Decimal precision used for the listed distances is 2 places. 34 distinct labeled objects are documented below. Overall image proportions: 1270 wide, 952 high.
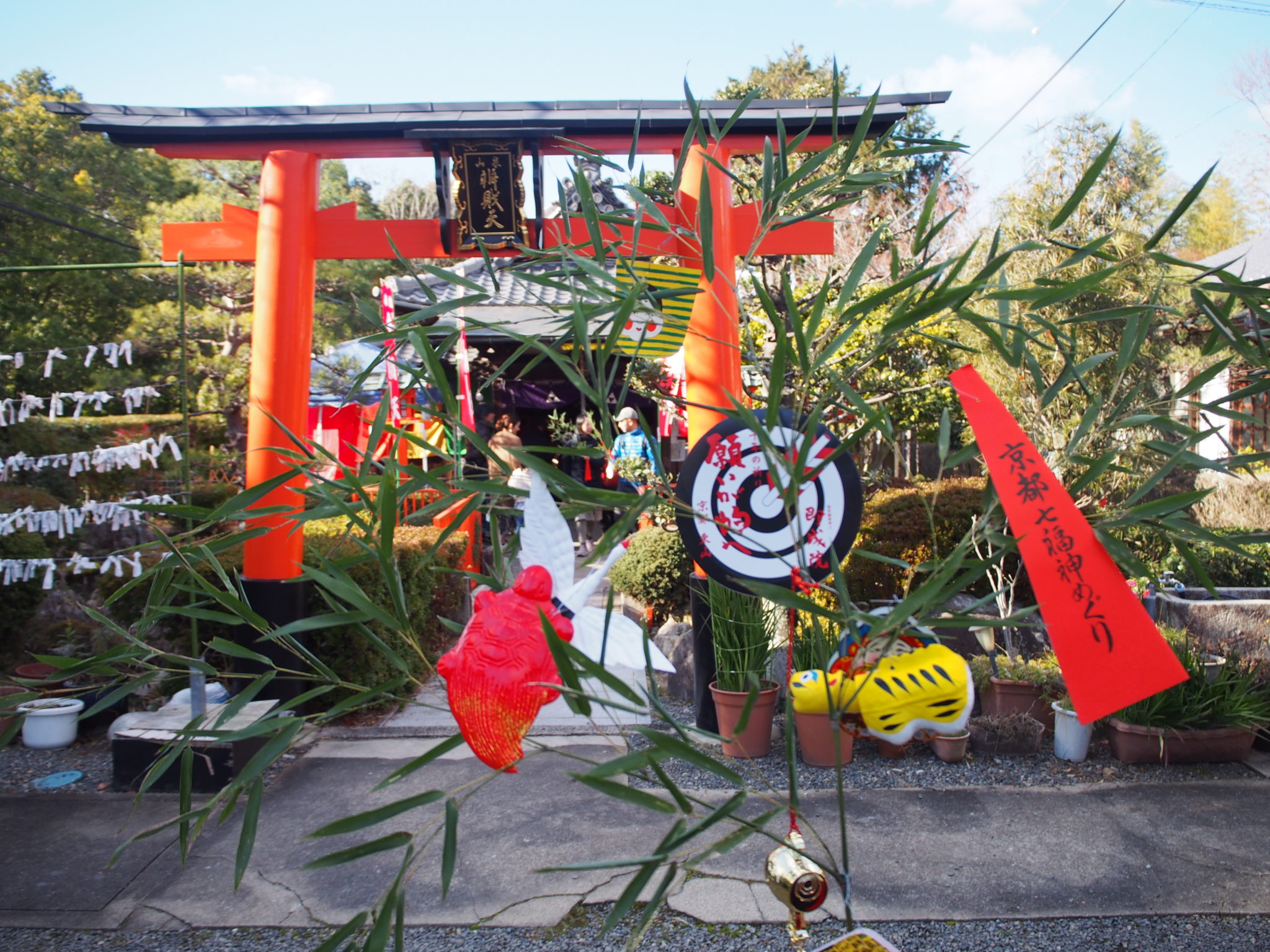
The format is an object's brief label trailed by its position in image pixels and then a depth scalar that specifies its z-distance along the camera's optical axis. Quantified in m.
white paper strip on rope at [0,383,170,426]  4.59
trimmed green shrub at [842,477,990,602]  5.58
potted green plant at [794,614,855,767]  4.12
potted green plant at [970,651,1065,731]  4.50
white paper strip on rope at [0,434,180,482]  4.55
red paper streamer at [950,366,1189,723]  1.30
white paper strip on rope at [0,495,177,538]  4.51
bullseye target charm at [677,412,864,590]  1.92
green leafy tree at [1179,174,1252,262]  28.05
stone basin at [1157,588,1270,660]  4.73
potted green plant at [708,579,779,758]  4.19
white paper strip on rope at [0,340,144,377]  4.63
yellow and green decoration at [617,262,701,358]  2.87
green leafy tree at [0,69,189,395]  11.10
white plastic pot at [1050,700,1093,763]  4.18
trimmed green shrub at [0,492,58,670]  5.27
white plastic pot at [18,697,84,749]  4.69
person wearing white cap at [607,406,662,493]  6.68
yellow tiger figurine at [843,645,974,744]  1.90
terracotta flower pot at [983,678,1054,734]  4.51
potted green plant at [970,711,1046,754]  4.28
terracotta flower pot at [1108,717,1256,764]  4.10
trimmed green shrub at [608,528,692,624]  5.98
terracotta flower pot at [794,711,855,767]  4.14
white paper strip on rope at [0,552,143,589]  4.62
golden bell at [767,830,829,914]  1.45
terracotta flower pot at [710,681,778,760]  4.17
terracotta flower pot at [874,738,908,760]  4.27
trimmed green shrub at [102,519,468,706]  4.96
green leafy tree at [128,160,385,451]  9.77
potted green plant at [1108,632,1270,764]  4.11
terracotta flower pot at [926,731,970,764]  4.20
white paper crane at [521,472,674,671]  1.48
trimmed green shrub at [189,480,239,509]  7.80
